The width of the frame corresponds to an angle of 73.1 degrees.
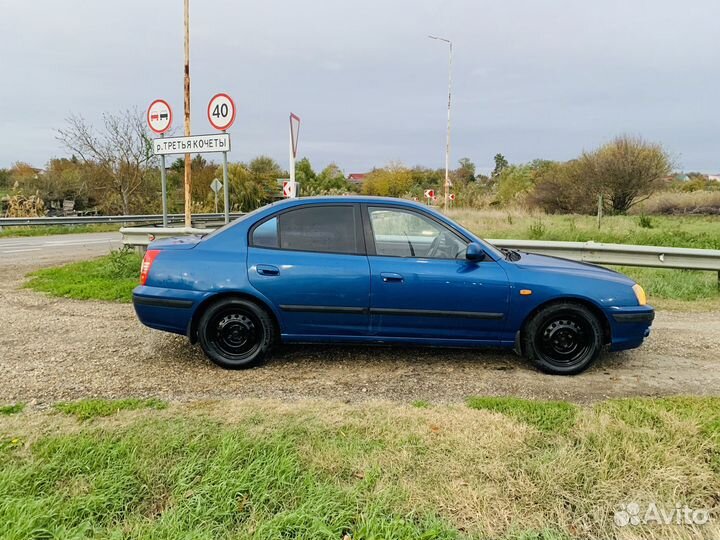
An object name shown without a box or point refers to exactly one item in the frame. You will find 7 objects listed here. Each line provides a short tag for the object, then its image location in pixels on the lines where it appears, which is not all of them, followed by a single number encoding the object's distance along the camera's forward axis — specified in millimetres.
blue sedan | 4195
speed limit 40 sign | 8406
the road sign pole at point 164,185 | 8742
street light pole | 25931
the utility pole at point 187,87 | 9586
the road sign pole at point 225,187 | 8492
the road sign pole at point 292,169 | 8078
